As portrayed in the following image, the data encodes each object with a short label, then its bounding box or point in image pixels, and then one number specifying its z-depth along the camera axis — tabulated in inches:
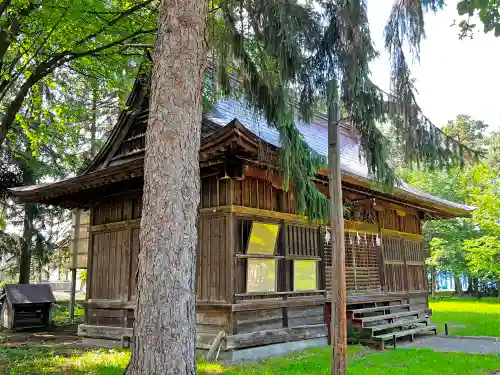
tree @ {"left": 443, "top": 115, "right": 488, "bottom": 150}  1221.7
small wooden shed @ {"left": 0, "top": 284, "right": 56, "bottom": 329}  484.7
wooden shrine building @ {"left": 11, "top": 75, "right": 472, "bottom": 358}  300.8
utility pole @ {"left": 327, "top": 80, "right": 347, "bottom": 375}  212.8
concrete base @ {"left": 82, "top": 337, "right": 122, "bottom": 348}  359.7
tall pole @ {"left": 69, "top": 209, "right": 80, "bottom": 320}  551.5
